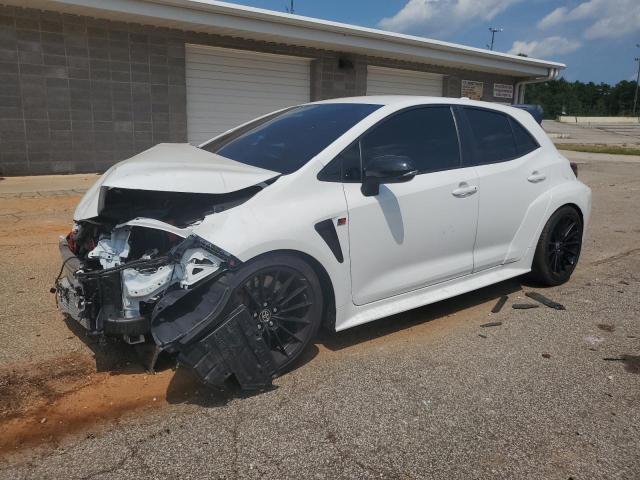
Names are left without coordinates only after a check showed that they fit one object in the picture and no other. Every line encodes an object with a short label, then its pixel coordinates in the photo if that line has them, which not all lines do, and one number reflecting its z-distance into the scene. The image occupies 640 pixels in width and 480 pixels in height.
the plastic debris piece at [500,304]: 4.64
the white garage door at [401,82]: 16.84
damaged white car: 3.05
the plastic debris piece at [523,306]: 4.69
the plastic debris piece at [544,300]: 4.72
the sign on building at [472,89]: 19.50
